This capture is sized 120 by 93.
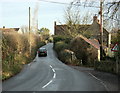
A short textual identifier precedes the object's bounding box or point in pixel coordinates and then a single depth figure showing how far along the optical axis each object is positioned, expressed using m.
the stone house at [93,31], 45.34
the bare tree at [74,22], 42.97
